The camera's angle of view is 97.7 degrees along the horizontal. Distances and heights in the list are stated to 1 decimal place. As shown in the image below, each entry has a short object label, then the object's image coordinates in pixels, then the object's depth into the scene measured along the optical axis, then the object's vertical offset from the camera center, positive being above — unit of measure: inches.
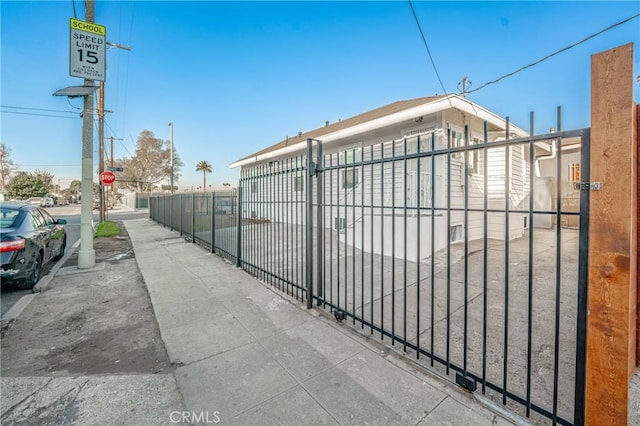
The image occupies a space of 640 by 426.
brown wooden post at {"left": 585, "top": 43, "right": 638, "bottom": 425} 54.2 -5.7
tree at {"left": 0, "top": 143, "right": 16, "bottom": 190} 1541.3 +229.3
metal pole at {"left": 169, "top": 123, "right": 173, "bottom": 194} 989.8 +270.3
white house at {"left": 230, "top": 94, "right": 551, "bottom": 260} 242.3 +31.8
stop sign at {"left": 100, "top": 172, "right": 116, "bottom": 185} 568.4 +60.8
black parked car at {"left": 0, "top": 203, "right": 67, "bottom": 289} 168.4 -24.3
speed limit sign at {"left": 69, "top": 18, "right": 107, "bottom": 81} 227.9 +131.9
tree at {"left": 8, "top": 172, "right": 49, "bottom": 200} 1724.9 +127.7
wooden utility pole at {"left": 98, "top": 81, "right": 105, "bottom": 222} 575.5 +147.7
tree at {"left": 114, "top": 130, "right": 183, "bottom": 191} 1825.8 +302.2
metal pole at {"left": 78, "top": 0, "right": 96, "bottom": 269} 239.0 +22.6
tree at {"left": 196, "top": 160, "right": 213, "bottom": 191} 1946.4 +275.1
